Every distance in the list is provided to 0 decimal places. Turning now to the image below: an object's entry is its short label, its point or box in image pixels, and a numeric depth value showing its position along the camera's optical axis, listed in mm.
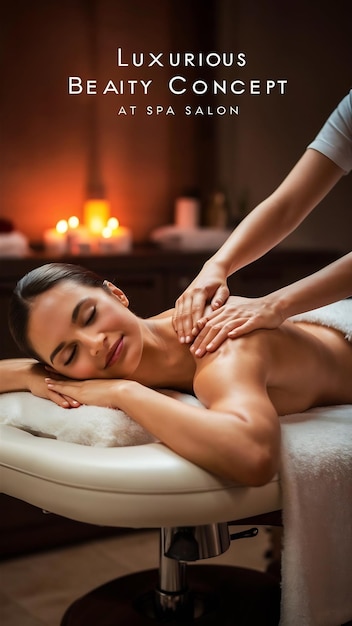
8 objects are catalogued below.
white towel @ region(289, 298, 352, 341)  1749
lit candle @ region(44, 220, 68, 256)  2922
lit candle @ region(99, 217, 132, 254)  2918
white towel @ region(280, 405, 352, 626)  1362
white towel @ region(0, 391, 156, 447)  1413
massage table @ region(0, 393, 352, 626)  1277
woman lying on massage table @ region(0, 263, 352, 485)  1295
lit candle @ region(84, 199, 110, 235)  3170
